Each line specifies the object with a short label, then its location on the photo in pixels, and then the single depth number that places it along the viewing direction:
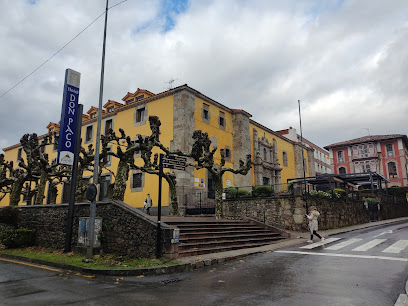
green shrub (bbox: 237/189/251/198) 19.91
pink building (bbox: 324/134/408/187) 50.34
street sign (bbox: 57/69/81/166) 10.83
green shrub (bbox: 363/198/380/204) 27.56
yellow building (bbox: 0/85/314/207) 23.84
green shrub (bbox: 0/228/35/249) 12.27
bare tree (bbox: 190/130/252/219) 15.67
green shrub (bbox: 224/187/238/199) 20.31
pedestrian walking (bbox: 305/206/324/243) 13.45
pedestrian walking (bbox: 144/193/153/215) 21.33
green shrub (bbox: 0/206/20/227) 13.45
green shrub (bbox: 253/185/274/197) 18.90
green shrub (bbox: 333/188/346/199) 22.11
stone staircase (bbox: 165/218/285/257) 10.56
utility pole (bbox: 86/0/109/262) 8.99
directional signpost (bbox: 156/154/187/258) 9.85
